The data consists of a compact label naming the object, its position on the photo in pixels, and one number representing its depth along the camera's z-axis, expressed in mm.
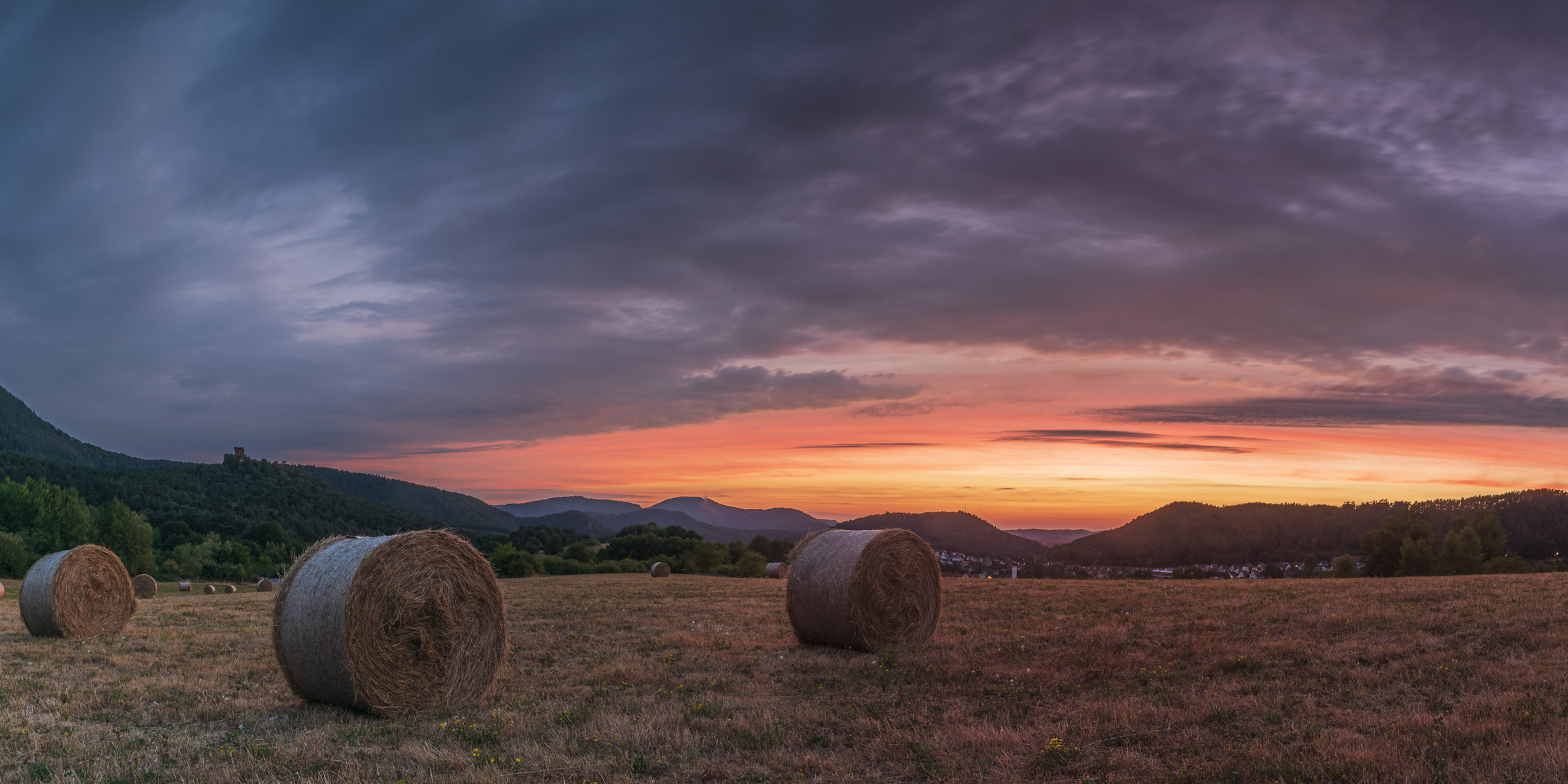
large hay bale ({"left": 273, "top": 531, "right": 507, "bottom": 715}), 10570
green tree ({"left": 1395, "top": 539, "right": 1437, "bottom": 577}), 47906
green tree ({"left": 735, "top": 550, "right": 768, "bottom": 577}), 52781
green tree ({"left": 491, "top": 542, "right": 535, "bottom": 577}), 54188
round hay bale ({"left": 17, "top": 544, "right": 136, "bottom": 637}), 19281
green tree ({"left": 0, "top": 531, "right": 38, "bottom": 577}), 54531
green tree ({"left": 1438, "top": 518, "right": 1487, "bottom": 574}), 48500
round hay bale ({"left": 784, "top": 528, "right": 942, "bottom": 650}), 14828
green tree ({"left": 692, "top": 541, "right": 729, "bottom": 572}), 57125
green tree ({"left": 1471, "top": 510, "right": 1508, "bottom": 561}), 53562
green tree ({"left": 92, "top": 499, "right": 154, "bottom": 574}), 64750
